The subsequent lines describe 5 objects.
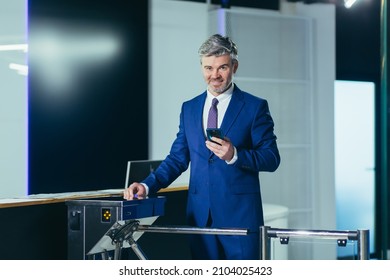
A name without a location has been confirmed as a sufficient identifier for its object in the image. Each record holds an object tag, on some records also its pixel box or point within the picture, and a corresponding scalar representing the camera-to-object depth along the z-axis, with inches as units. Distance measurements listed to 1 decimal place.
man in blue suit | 120.4
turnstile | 111.7
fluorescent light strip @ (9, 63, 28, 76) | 217.5
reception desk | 127.0
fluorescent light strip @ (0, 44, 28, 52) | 214.5
